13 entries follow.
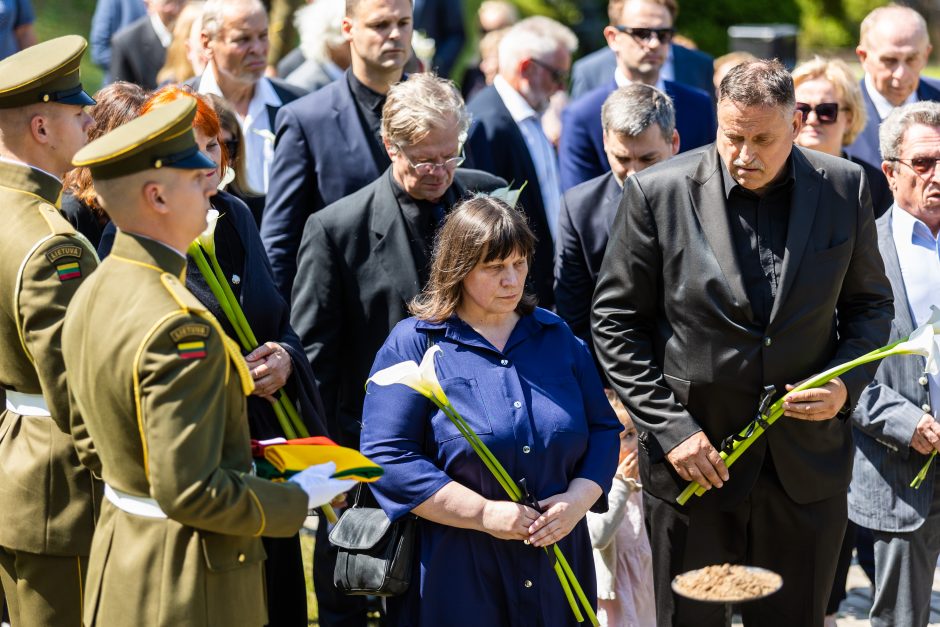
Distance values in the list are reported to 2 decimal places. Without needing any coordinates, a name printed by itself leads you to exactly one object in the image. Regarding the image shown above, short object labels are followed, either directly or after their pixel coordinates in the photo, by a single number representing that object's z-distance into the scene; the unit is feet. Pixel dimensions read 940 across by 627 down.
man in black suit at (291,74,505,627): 31.60
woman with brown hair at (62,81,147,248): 29.01
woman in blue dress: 25.40
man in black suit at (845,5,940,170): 45.65
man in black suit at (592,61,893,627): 27.45
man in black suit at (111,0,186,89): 58.08
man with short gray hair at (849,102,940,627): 32.53
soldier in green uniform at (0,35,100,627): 24.29
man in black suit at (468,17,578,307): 38.96
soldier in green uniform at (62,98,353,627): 19.06
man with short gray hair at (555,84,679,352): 34.99
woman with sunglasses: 40.40
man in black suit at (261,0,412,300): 35.81
